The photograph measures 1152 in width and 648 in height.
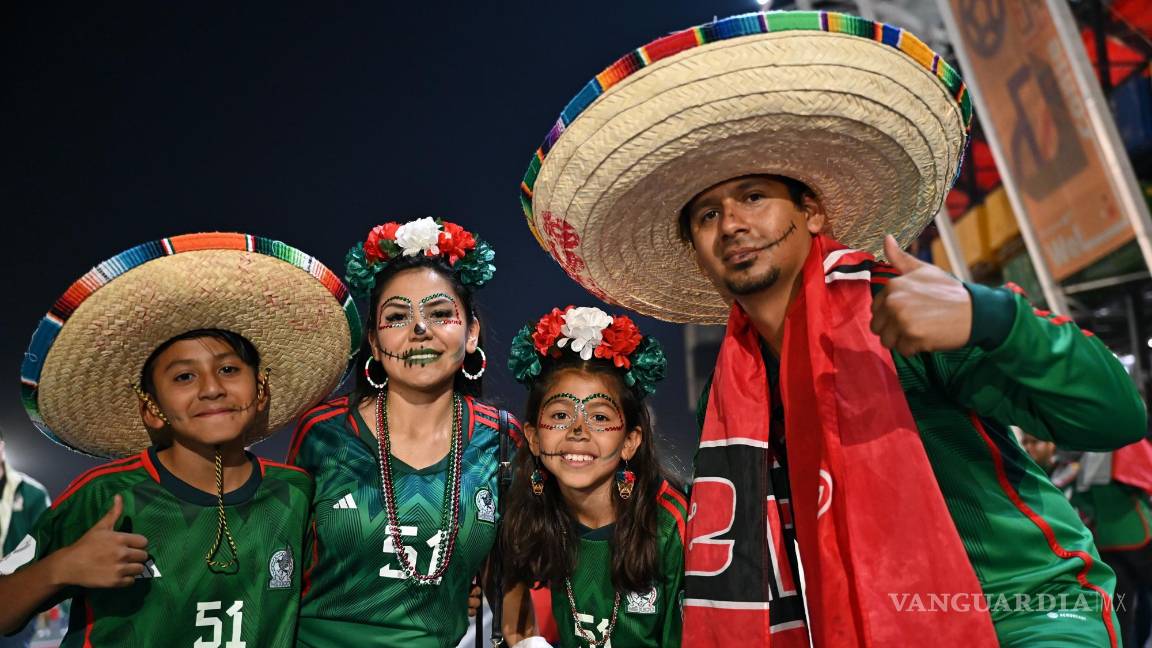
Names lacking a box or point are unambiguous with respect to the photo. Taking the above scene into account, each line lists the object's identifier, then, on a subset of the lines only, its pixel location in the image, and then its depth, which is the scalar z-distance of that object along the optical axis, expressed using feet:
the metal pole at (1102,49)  28.50
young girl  9.43
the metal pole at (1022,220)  33.88
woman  8.70
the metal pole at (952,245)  44.60
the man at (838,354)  5.68
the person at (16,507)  17.69
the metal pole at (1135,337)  30.37
